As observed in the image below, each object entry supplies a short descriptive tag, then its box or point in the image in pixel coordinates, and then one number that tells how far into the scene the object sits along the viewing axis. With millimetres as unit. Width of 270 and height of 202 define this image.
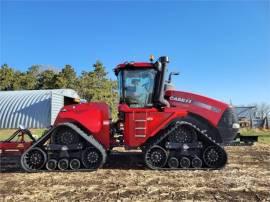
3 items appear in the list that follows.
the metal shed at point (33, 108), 30609
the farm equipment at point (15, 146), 9367
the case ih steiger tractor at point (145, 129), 9164
